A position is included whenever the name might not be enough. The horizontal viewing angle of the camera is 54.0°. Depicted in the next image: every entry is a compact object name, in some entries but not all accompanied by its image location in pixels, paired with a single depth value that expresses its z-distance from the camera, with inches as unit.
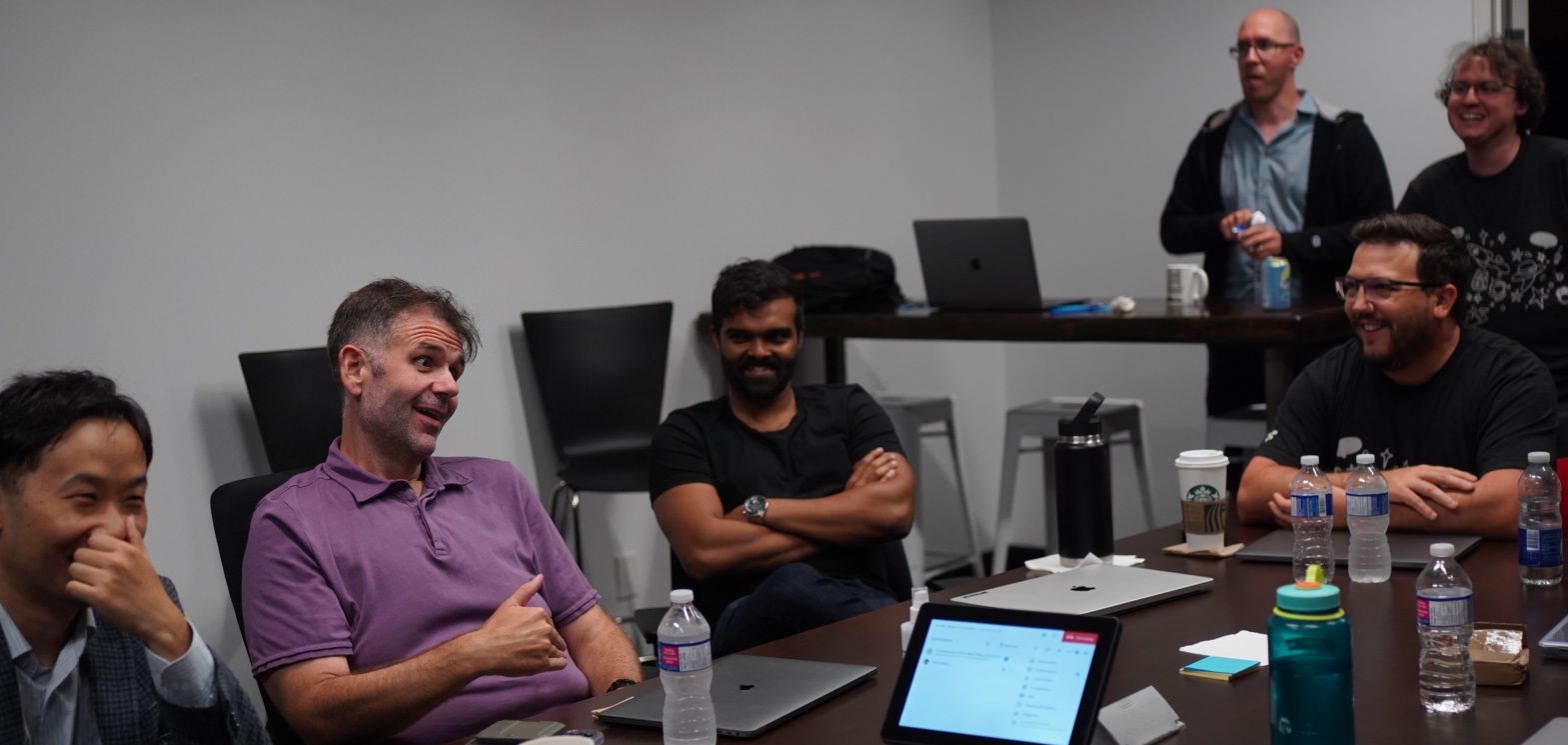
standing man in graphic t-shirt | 141.5
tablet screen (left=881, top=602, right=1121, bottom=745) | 60.0
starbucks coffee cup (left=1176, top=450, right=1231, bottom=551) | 100.7
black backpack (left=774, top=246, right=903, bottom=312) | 187.8
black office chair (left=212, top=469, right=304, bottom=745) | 94.0
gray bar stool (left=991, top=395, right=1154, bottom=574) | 194.2
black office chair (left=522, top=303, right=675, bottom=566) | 172.6
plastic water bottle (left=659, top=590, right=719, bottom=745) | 68.3
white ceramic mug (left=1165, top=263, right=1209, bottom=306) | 169.9
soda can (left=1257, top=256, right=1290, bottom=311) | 151.9
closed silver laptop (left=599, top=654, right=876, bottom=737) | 70.7
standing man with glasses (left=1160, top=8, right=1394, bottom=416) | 169.0
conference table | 66.1
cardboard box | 69.3
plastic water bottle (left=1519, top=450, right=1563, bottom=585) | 87.0
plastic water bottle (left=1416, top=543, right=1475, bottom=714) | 67.5
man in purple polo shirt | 84.7
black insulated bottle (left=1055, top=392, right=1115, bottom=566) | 97.1
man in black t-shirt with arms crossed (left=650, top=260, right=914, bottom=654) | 119.6
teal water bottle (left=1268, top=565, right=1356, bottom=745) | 56.6
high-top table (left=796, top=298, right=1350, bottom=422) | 145.3
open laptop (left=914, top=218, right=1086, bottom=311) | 170.7
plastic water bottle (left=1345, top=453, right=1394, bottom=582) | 91.7
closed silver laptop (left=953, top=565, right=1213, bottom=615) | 87.0
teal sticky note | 73.7
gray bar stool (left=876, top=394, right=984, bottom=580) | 205.6
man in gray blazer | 70.2
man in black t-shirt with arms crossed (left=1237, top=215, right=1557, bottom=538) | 105.9
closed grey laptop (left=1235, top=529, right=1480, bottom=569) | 94.6
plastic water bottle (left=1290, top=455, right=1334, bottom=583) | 96.3
